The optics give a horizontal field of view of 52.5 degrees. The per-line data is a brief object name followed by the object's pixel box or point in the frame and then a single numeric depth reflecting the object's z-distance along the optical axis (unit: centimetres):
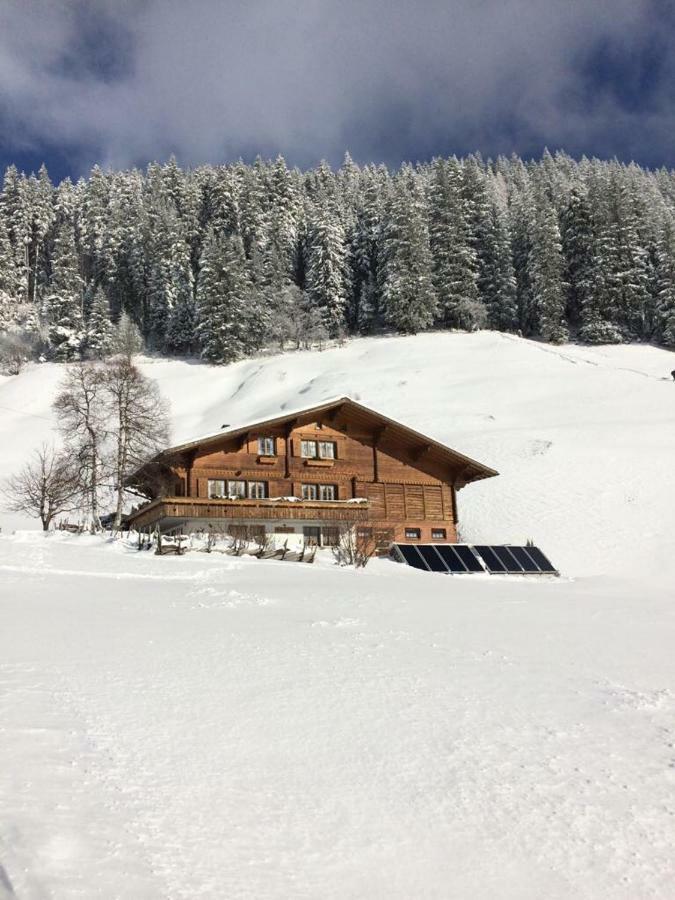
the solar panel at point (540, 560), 2721
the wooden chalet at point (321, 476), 3027
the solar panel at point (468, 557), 2625
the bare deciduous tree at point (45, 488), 3778
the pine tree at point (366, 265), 8088
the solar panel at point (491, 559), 2673
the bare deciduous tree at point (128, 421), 3498
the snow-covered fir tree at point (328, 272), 7969
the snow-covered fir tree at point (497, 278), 7975
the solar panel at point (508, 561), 2680
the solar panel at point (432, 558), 2591
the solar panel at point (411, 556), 2619
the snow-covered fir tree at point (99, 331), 7412
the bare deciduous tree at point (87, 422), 3456
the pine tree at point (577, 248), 8050
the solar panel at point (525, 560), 2684
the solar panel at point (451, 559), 2586
